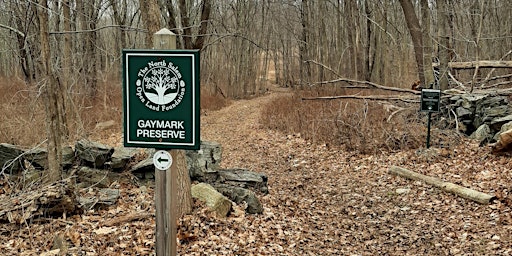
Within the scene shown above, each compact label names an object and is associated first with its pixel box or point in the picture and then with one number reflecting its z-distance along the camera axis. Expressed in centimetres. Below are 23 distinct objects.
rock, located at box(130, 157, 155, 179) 742
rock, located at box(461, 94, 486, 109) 1110
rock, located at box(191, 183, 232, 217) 643
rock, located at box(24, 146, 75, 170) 721
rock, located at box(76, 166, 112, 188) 714
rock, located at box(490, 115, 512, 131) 943
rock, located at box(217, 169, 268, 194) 802
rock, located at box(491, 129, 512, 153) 839
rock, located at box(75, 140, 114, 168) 736
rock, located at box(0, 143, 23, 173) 706
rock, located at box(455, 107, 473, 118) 1117
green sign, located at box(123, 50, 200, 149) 331
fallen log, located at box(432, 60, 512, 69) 1149
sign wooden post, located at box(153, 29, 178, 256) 350
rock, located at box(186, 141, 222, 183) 783
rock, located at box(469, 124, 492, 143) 982
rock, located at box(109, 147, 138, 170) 750
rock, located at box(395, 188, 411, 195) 823
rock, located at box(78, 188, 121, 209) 627
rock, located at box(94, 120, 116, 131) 1410
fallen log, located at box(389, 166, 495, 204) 708
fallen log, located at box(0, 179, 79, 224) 562
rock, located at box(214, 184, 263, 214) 695
